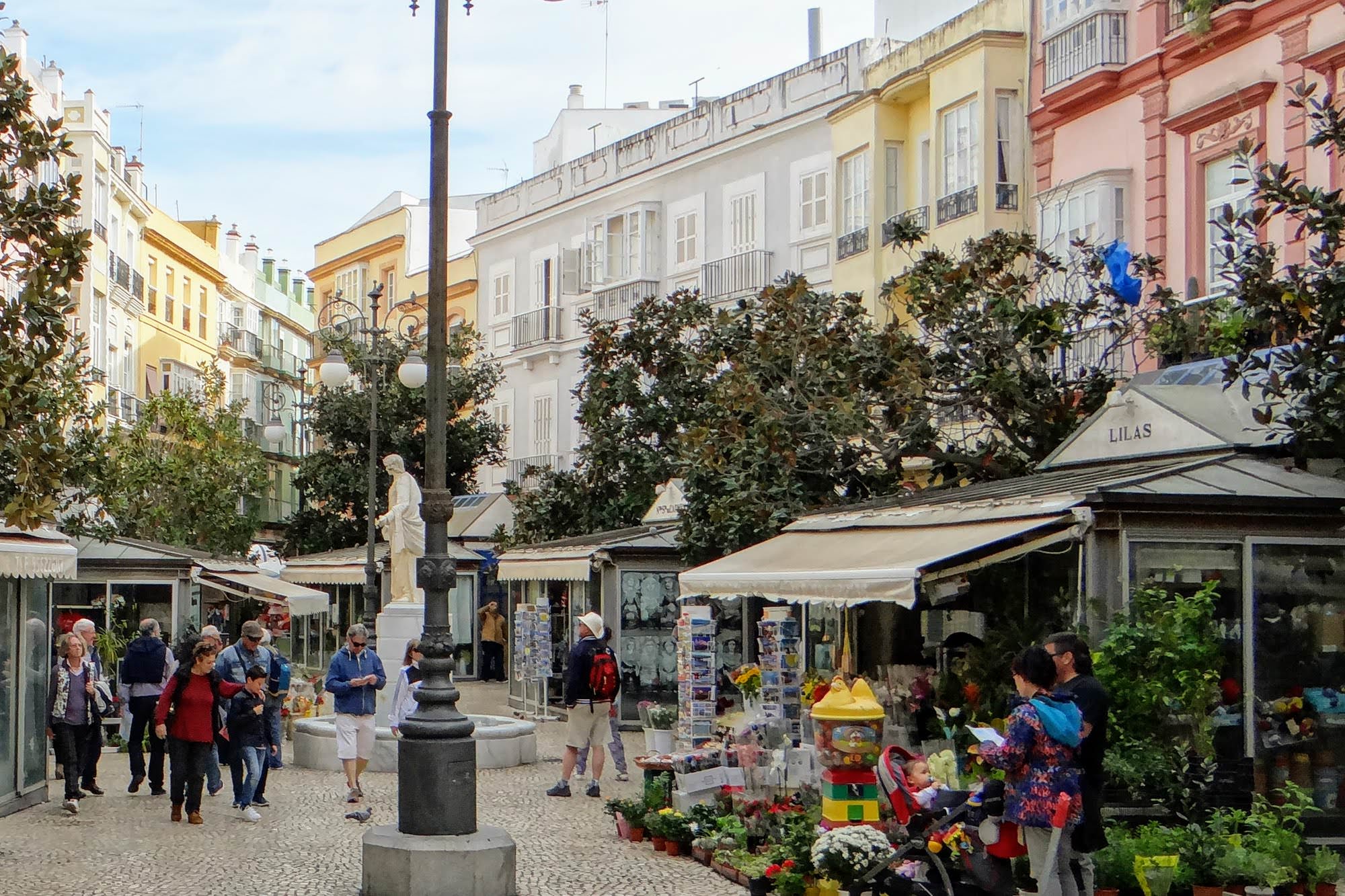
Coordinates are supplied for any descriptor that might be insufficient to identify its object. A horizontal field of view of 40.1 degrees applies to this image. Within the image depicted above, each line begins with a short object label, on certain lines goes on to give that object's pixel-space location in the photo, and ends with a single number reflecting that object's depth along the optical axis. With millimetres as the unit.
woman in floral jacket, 8734
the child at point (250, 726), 16359
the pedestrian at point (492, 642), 39406
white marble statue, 24578
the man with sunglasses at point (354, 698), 17094
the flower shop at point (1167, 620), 11672
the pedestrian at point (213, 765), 15984
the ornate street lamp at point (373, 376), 24078
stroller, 9195
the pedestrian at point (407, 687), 18094
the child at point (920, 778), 11062
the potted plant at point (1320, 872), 10945
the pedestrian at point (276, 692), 18828
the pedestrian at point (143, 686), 18109
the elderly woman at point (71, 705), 16578
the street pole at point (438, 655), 11703
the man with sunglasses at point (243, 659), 17250
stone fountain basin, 20969
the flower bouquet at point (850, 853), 10609
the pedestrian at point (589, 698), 17859
